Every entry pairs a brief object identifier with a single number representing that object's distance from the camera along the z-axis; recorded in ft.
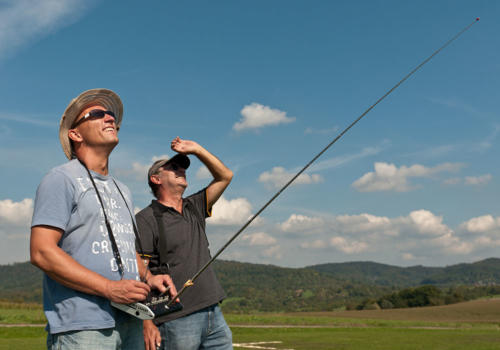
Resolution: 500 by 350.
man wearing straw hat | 9.77
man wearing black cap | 14.88
